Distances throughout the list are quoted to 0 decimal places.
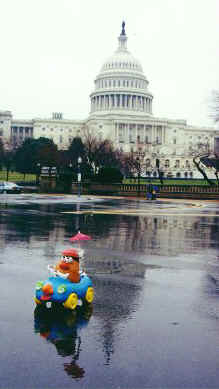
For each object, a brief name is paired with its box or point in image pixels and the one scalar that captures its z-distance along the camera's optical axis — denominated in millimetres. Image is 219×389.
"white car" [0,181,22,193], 52094
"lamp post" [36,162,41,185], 76931
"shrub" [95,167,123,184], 54531
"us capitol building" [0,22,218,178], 157000
